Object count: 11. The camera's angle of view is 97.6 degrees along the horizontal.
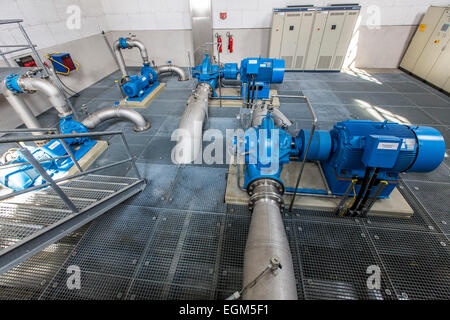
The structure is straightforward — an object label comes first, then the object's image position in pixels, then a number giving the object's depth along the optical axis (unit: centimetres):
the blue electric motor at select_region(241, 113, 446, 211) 212
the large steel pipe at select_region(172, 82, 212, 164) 366
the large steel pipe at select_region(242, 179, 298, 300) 141
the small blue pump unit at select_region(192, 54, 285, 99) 476
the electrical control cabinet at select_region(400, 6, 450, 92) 588
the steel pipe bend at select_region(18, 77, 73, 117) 353
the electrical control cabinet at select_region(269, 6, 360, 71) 657
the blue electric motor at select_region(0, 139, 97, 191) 280
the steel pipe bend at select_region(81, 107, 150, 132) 443
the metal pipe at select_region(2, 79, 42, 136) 365
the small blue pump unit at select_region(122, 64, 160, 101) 536
